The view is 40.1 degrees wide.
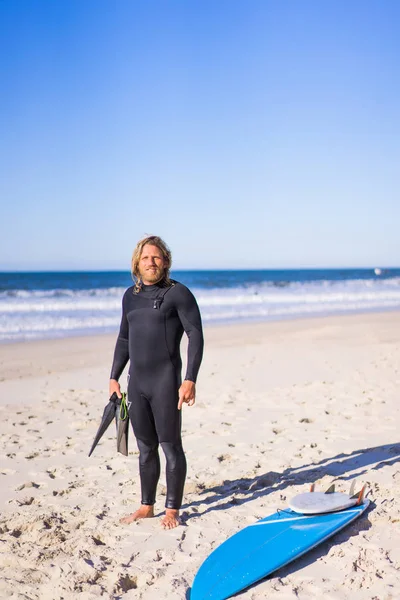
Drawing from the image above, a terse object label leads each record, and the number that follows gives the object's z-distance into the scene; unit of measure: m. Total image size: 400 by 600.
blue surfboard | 2.85
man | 3.52
